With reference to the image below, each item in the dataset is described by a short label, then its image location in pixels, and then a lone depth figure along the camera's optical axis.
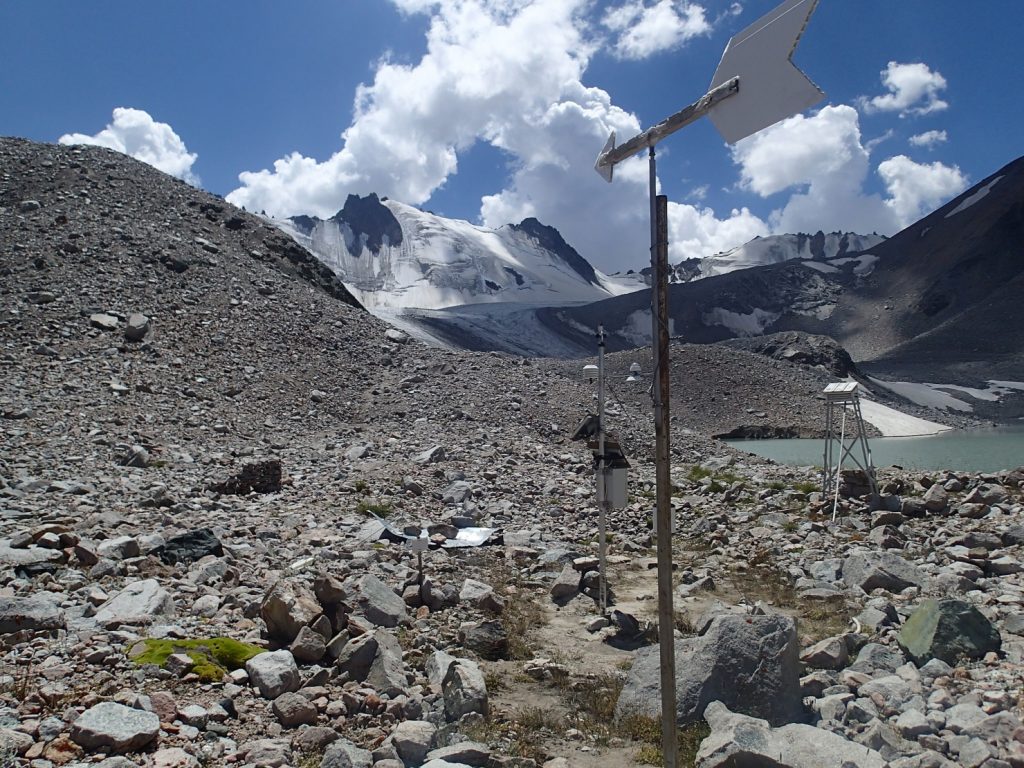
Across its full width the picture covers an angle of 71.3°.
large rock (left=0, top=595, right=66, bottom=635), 5.72
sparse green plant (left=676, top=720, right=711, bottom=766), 5.00
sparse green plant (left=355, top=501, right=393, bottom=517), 12.84
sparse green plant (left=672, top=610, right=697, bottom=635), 7.94
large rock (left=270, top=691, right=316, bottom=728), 5.01
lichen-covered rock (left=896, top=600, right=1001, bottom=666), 6.21
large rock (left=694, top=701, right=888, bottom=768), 4.44
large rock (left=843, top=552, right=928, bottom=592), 8.66
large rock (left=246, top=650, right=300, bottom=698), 5.34
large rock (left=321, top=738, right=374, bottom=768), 4.38
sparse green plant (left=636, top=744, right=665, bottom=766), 5.04
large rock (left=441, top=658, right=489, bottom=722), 5.43
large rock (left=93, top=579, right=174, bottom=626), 6.22
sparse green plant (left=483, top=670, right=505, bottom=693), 6.29
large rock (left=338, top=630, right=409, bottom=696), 5.66
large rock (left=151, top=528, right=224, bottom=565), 8.45
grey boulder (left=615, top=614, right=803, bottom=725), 5.51
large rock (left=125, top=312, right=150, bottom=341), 22.42
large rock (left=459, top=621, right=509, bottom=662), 7.13
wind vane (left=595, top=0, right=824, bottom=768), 3.49
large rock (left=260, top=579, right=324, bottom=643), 6.35
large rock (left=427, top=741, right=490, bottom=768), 4.58
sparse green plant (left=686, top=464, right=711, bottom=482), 19.70
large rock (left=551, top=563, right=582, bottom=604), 9.36
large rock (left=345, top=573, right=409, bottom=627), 7.25
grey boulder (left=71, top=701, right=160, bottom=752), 4.22
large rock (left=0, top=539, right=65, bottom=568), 7.41
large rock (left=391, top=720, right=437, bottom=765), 4.80
